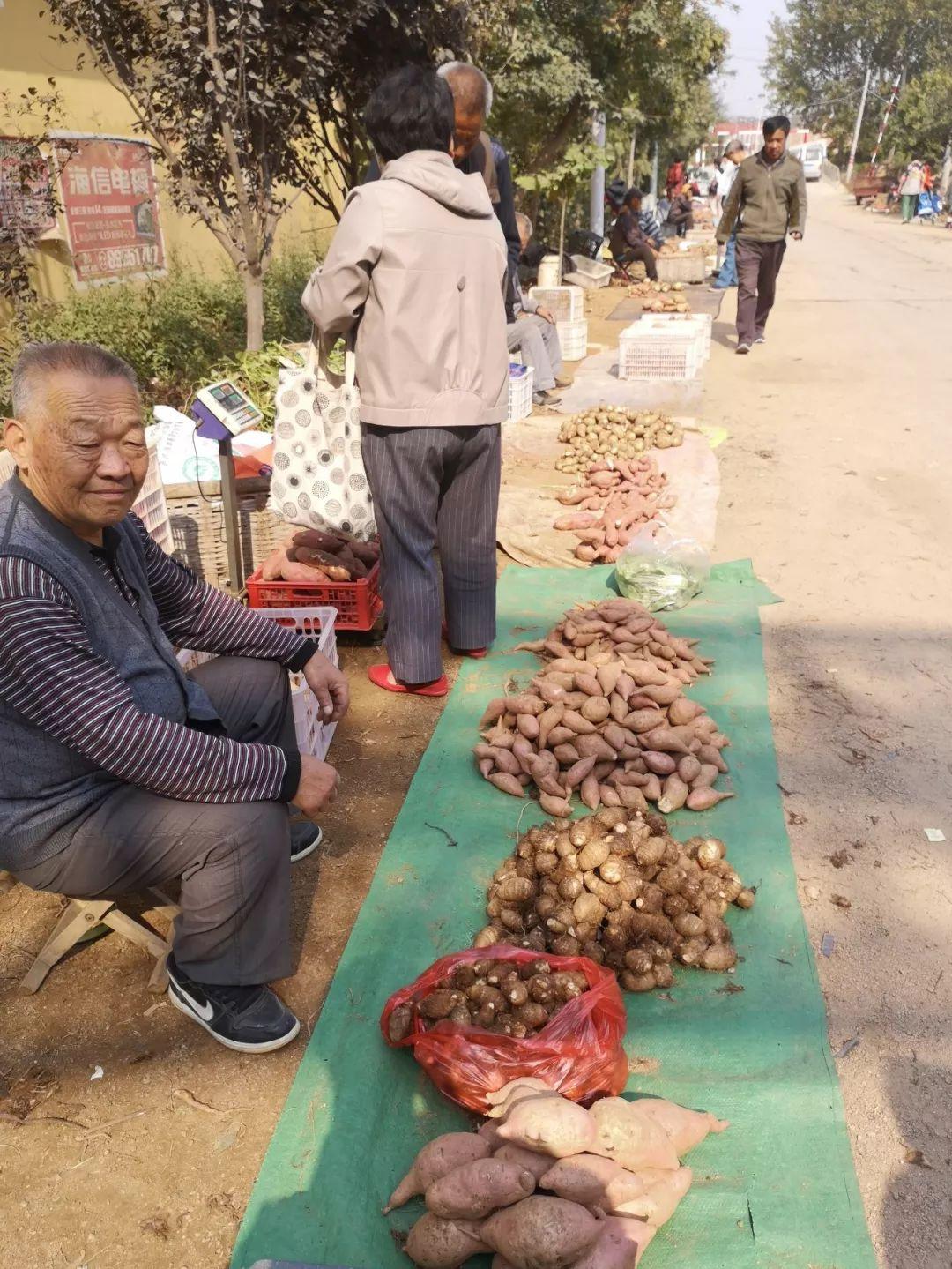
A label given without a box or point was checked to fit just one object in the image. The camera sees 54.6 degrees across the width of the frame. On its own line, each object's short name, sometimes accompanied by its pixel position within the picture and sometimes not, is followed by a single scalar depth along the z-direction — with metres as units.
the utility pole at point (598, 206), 17.17
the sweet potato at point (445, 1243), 1.60
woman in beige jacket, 2.96
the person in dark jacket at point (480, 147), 3.85
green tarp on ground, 1.74
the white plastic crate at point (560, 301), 9.23
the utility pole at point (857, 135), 53.90
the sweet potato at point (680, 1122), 1.81
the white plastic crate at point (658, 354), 7.86
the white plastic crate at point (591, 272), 14.70
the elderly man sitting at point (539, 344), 7.17
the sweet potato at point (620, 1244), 1.52
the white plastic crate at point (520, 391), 6.71
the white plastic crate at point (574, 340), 9.26
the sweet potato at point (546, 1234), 1.49
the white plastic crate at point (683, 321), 8.27
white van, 54.25
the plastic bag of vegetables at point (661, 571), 4.23
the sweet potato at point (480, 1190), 1.59
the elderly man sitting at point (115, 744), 1.79
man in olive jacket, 8.44
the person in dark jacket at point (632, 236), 14.99
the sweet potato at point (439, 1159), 1.69
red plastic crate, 3.79
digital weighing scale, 3.54
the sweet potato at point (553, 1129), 1.65
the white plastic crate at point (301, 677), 2.89
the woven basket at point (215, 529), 4.22
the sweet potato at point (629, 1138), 1.69
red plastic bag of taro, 1.88
